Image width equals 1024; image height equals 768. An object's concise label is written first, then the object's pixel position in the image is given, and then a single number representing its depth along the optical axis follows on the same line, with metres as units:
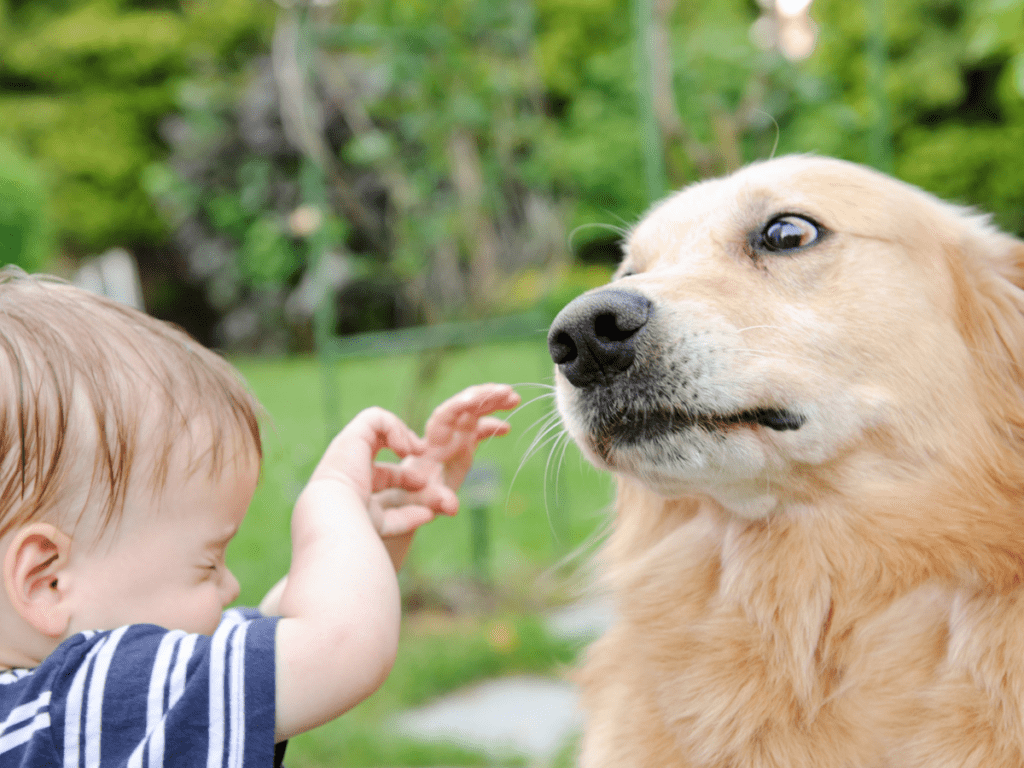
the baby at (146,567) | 1.10
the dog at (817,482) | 1.18
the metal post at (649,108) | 2.10
